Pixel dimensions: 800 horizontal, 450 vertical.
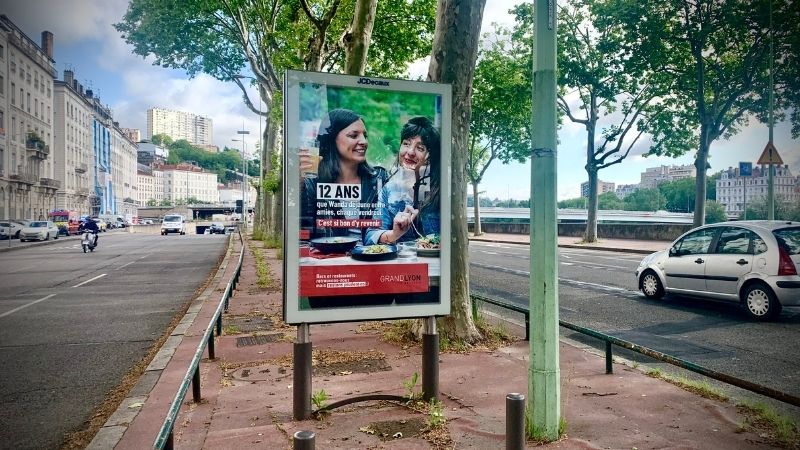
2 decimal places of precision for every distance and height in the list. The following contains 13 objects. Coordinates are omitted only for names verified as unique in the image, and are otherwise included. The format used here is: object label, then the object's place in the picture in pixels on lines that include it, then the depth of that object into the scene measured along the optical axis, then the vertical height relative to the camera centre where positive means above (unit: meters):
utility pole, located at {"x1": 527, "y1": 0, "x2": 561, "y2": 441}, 3.98 -0.22
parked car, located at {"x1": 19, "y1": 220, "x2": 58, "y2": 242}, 36.38 -0.85
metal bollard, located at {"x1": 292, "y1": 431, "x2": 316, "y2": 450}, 2.55 -1.01
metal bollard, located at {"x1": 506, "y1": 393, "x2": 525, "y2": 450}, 3.19 -1.16
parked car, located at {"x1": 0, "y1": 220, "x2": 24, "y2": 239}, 33.89 -0.65
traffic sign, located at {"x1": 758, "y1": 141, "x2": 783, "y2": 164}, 16.83 +1.86
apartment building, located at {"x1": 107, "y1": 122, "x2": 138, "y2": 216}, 79.88 +7.48
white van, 52.47 -0.62
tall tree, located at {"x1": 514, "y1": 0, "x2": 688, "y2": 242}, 27.58 +7.10
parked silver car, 8.62 -0.80
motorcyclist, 25.56 -0.30
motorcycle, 25.73 -1.01
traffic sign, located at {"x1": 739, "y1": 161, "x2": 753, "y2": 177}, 19.44 +1.68
